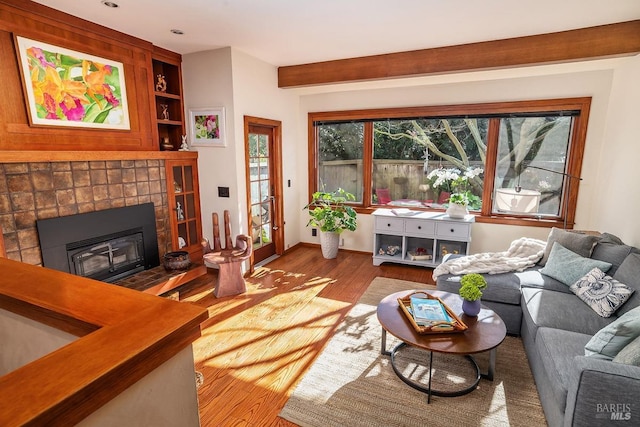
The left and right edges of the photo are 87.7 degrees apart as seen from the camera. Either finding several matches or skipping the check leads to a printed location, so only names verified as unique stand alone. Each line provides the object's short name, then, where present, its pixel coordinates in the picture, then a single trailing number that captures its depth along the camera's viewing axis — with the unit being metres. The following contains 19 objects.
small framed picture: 3.82
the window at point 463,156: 3.96
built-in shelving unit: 3.79
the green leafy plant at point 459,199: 4.16
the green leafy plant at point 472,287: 2.23
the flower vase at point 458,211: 4.18
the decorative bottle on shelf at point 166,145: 3.81
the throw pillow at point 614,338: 1.69
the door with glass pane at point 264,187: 4.24
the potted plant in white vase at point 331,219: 4.74
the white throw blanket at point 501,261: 3.07
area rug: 1.96
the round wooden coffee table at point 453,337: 2.00
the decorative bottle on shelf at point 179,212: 3.99
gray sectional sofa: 1.46
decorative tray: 2.11
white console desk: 4.11
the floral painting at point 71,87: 2.62
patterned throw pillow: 2.27
